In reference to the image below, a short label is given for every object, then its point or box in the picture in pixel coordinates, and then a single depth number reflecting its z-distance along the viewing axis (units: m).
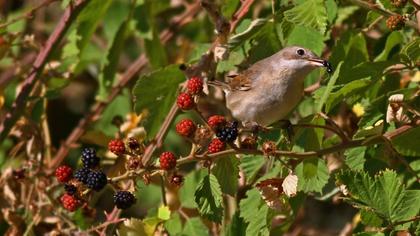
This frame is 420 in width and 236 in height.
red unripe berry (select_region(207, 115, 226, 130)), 5.96
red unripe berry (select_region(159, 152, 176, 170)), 5.88
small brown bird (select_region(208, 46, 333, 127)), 7.69
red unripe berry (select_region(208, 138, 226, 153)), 6.00
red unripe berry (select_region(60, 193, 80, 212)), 6.36
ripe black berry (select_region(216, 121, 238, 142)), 5.90
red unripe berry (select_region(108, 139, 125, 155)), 6.00
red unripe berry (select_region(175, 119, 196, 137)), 5.91
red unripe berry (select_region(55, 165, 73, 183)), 6.20
